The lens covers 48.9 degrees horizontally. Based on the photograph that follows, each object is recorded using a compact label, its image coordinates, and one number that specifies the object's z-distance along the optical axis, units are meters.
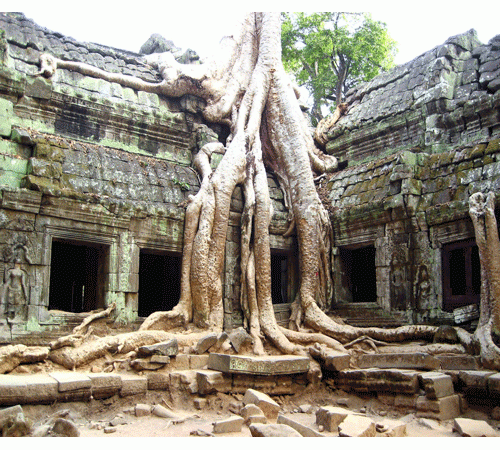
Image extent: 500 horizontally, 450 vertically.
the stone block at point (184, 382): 5.96
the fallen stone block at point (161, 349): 6.14
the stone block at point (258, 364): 6.03
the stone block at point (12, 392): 4.70
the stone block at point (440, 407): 5.23
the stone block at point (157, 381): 5.89
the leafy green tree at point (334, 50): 15.68
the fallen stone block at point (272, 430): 4.25
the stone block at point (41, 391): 4.84
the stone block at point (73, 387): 5.04
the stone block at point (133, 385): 5.59
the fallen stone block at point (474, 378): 5.31
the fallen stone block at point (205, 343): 6.63
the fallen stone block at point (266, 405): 5.29
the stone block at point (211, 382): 5.91
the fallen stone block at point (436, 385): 5.29
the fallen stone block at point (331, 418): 4.76
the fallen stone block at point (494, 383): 5.17
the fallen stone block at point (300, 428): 4.48
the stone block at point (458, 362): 5.93
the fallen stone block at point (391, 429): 4.60
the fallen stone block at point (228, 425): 4.67
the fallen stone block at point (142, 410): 5.29
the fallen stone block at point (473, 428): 4.48
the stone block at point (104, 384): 5.32
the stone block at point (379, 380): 5.57
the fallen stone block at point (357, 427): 4.38
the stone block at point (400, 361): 6.06
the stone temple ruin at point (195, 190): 6.31
